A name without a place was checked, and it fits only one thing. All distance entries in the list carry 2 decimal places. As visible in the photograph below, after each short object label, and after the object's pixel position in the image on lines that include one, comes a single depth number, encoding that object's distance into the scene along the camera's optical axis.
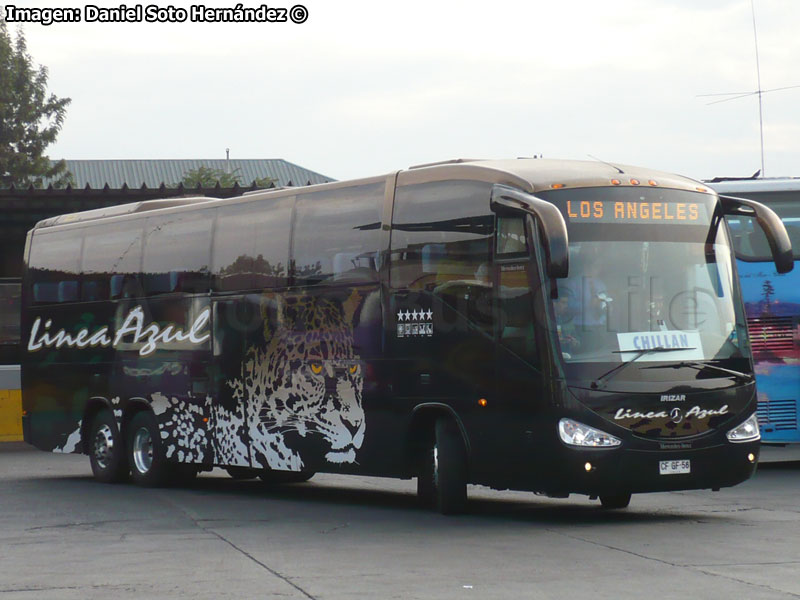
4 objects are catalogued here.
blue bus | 19.20
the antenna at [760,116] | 21.18
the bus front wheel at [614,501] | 14.50
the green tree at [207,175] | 77.81
